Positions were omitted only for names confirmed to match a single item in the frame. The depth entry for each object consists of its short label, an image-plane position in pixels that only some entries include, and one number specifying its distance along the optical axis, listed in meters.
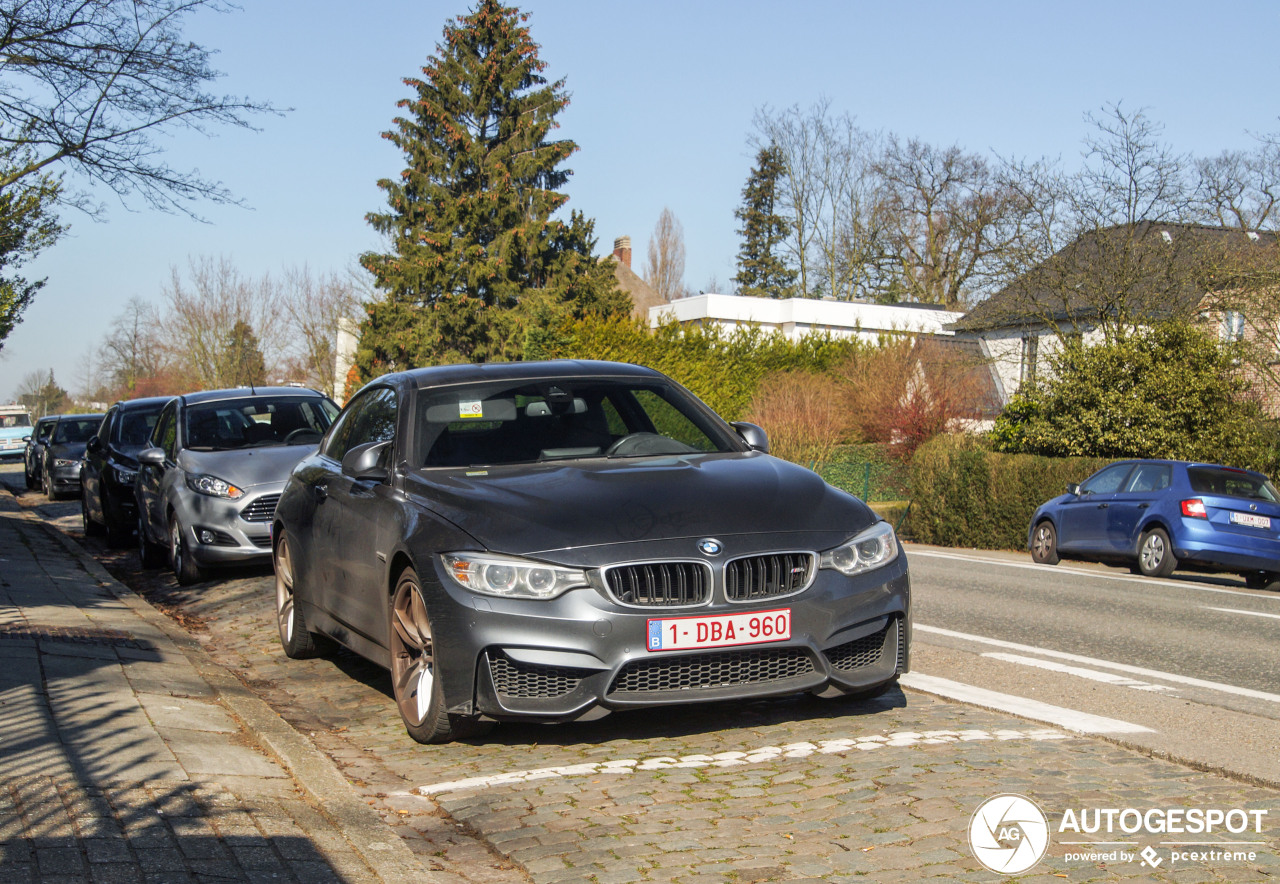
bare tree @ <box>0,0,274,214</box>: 12.38
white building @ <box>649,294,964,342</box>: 52.19
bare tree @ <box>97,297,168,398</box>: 89.26
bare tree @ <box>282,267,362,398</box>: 64.88
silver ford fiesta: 11.45
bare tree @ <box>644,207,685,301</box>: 87.19
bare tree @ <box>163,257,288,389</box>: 64.69
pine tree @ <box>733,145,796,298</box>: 70.94
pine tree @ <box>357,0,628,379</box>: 47.31
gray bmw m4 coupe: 4.87
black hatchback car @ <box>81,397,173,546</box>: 16.02
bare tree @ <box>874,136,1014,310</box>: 55.03
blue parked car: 15.35
